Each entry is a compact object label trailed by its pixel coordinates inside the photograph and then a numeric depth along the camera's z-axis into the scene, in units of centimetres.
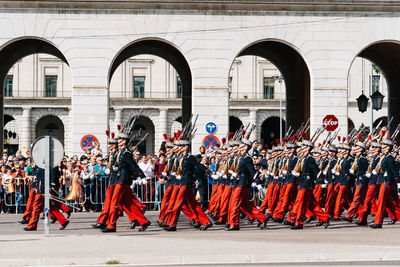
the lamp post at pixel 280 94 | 6899
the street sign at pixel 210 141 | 3019
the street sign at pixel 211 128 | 3108
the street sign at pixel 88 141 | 3023
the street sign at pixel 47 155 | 1733
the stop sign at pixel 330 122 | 3128
